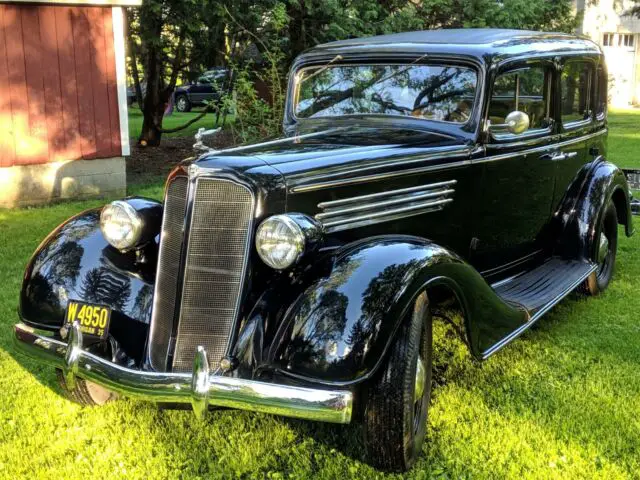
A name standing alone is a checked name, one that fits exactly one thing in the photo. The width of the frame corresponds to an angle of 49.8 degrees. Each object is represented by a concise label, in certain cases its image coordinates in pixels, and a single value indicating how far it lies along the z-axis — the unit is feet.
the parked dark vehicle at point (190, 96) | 95.76
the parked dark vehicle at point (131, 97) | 86.43
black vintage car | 8.73
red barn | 28.09
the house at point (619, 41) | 84.79
